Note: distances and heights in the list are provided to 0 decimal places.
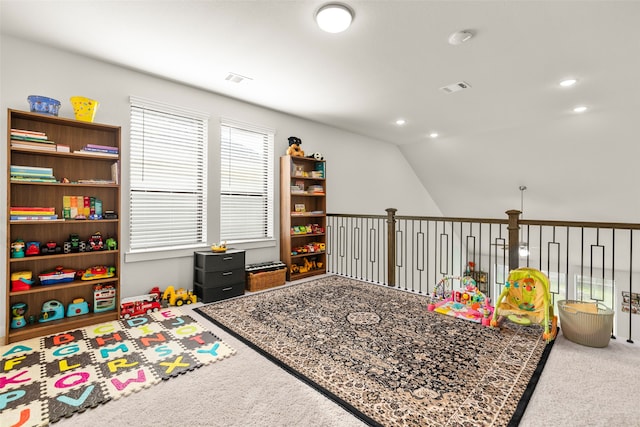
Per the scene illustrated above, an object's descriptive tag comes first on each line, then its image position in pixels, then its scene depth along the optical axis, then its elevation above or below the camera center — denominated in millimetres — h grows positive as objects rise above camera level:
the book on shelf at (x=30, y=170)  2480 +351
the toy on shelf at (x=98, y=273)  2872 -602
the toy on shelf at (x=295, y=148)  4602 +1022
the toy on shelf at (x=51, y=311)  2738 -929
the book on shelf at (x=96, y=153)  2798 +560
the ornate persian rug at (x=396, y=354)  1705 -1078
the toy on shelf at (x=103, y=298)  2959 -868
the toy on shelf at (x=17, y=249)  2498 -324
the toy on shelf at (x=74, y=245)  2781 -320
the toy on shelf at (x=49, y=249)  2674 -340
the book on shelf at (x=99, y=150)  2834 +597
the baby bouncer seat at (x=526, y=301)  2602 -807
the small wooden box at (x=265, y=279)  3983 -918
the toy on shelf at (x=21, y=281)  2514 -599
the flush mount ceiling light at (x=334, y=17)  2211 +1497
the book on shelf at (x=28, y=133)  2492 +674
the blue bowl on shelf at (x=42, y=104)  2570 +937
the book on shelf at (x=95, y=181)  2821 +293
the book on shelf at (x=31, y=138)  2492 +626
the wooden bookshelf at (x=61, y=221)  2559 -88
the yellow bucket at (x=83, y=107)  2791 +988
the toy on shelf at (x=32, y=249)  2591 -331
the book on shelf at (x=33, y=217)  2478 -52
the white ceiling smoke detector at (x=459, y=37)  2531 +1543
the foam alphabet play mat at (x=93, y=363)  1717 -1097
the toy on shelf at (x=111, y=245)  2954 -332
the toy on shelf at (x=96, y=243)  2865 -307
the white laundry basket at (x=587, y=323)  2373 -889
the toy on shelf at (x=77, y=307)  2856 -930
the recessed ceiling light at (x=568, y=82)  3389 +1534
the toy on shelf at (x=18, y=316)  2559 -909
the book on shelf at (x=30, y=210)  2490 +9
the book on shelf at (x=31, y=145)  2490 +566
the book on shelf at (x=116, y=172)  2934 +391
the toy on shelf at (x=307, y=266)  4734 -871
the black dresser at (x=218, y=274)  3527 -761
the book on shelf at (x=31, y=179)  2480 +280
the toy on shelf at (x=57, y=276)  2685 -592
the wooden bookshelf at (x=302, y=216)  4594 -48
